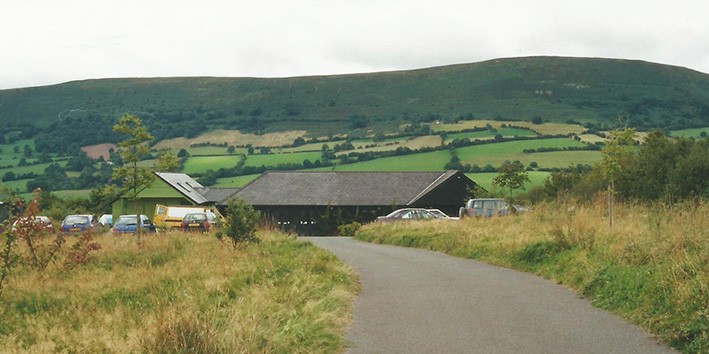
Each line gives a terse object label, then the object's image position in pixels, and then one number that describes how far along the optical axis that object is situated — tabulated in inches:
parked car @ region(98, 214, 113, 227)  2650.1
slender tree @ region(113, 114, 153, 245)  1170.6
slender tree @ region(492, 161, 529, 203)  2301.9
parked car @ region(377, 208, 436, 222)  2068.2
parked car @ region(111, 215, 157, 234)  1817.2
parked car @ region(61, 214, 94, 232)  1838.1
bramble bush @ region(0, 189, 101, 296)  824.9
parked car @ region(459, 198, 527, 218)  1796.0
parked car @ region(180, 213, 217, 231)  1765.5
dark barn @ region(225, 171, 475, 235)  3070.9
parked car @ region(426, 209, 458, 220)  2156.3
